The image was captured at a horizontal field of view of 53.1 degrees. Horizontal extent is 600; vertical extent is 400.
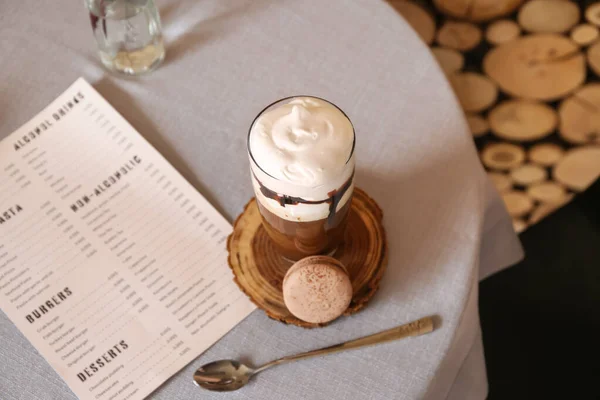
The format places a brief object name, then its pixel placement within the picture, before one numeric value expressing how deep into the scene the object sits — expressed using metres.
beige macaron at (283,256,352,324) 0.55
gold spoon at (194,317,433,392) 0.57
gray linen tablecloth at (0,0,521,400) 0.58
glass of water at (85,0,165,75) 0.72
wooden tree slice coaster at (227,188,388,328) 0.60
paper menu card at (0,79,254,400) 0.59
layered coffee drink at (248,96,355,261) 0.48
